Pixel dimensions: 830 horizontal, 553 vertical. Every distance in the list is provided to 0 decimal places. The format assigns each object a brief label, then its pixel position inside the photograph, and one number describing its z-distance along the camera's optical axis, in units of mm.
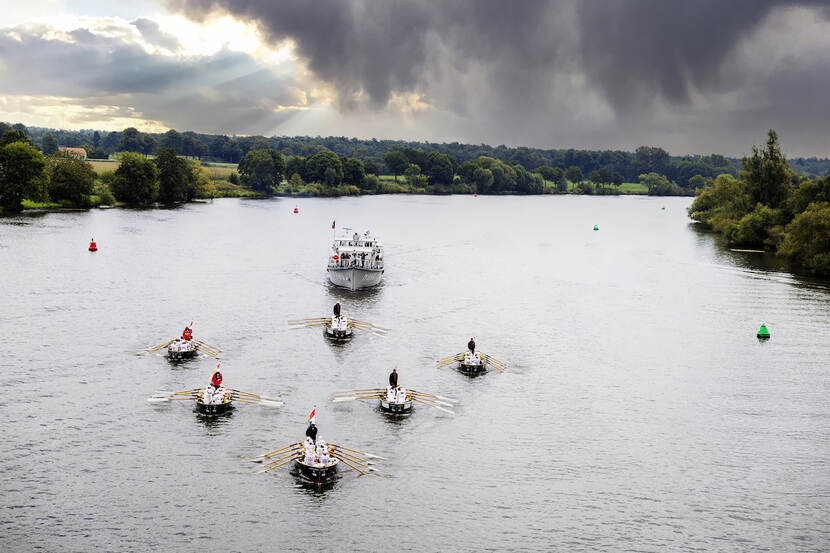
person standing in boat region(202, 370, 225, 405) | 51125
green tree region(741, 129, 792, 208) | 157750
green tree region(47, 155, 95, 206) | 189125
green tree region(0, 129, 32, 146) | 183562
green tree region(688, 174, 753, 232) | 167750
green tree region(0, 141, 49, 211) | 167125
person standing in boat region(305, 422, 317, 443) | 44028
